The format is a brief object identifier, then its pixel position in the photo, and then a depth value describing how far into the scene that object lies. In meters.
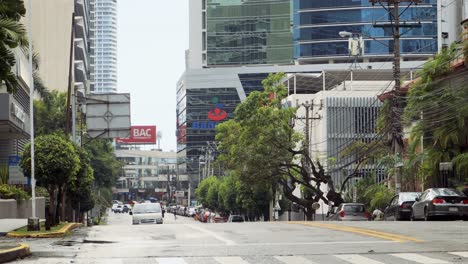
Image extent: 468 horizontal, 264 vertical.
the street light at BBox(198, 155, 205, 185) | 145.45
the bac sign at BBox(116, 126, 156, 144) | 187.25
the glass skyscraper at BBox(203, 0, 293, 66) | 147.50
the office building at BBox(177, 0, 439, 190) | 135.00
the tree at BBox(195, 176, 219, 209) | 104.12
